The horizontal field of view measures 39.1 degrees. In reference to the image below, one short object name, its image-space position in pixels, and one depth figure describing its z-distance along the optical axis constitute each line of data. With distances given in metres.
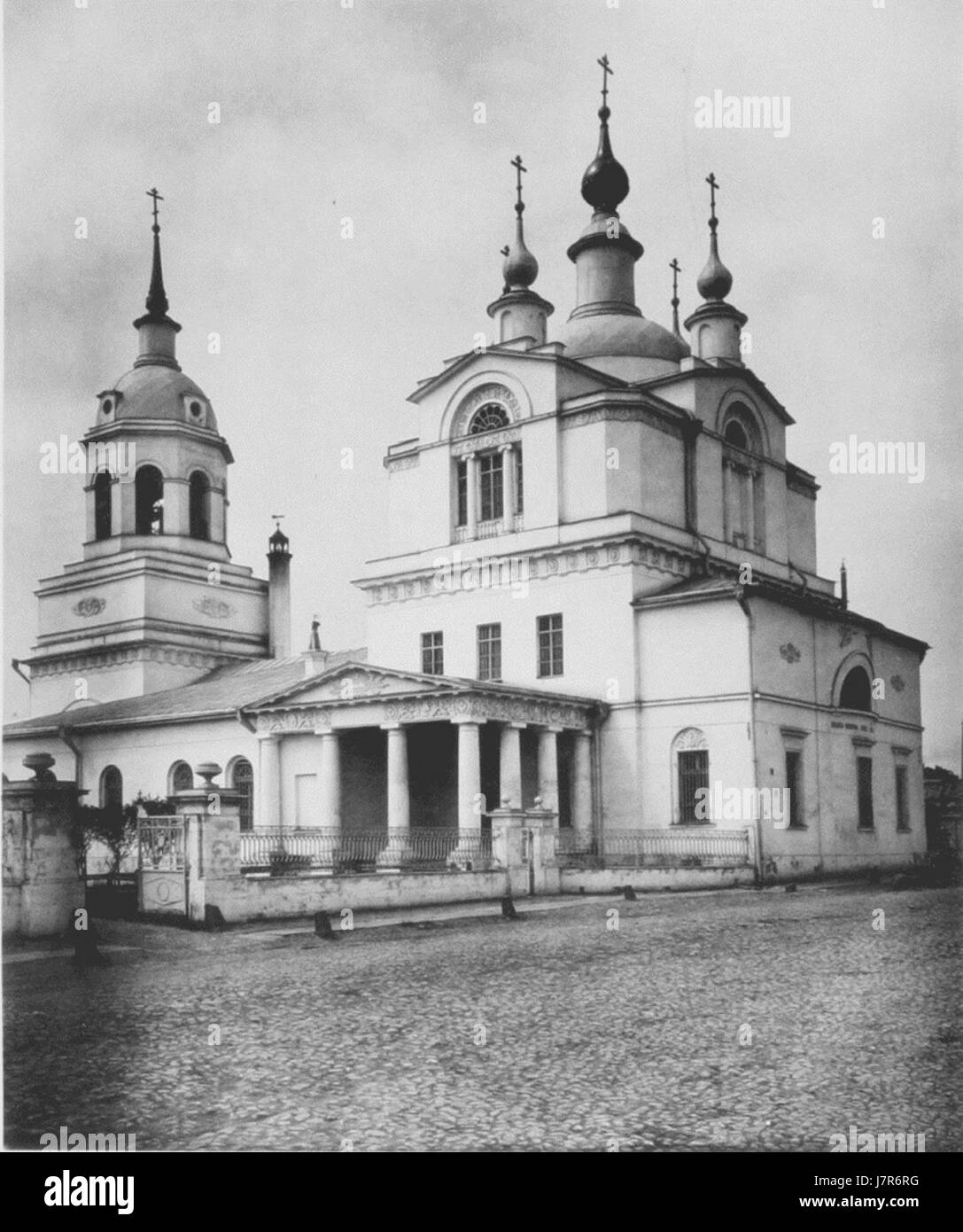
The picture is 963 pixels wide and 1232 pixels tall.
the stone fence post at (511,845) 22.66
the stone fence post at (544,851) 23.16
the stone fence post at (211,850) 16.75
